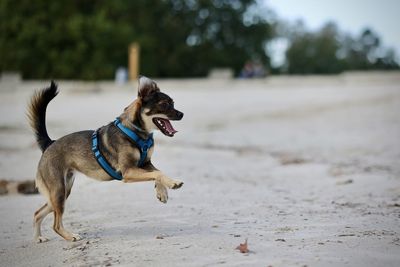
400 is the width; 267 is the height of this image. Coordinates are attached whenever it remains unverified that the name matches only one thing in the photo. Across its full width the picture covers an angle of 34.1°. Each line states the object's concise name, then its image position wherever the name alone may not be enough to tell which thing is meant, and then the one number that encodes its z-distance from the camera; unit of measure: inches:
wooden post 1466.5
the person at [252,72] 1486.2
